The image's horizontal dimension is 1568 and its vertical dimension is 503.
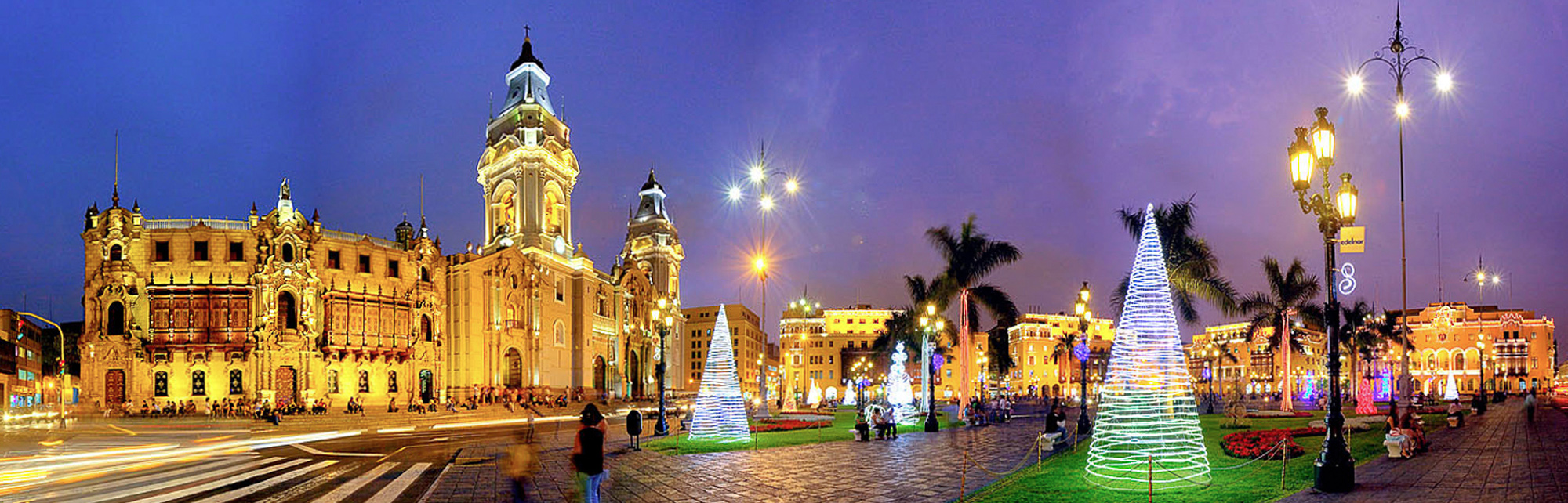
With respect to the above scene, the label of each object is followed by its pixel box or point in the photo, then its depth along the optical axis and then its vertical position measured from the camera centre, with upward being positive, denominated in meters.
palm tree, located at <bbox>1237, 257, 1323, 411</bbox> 42.19 -0.83
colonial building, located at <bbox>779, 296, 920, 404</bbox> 156.62 -9.42
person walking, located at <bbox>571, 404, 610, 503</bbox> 10.27 -1.90
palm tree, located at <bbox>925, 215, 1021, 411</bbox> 40.00 +0.50
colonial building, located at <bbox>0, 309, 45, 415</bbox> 77.19 -6.48
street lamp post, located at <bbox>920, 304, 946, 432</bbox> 37.69 -2.22
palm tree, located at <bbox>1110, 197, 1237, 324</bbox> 36.22 +0.83
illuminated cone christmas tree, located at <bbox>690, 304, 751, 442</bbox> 26.56 -3.37
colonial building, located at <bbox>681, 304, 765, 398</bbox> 156.25 -8.61
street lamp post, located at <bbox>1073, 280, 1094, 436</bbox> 29.70 -1.71
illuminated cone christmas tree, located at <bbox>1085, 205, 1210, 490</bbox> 14.73 -1.88
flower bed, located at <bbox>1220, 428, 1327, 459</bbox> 18.45 -3.41
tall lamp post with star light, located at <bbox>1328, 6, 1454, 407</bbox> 23.00 +5.34
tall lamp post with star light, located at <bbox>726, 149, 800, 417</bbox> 24.08 +2.60
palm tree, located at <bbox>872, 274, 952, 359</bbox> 44.41 -1.90
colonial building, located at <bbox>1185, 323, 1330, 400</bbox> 86.94 -12.31
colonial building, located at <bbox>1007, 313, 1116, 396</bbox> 156.12 -12.29
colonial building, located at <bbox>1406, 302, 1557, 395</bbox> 134.50 -10.14
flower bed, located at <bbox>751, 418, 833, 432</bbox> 33.28 -5.08
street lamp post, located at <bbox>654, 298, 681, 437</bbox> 30.12 -2.66
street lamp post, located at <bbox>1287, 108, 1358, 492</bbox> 12.66 +0.77
